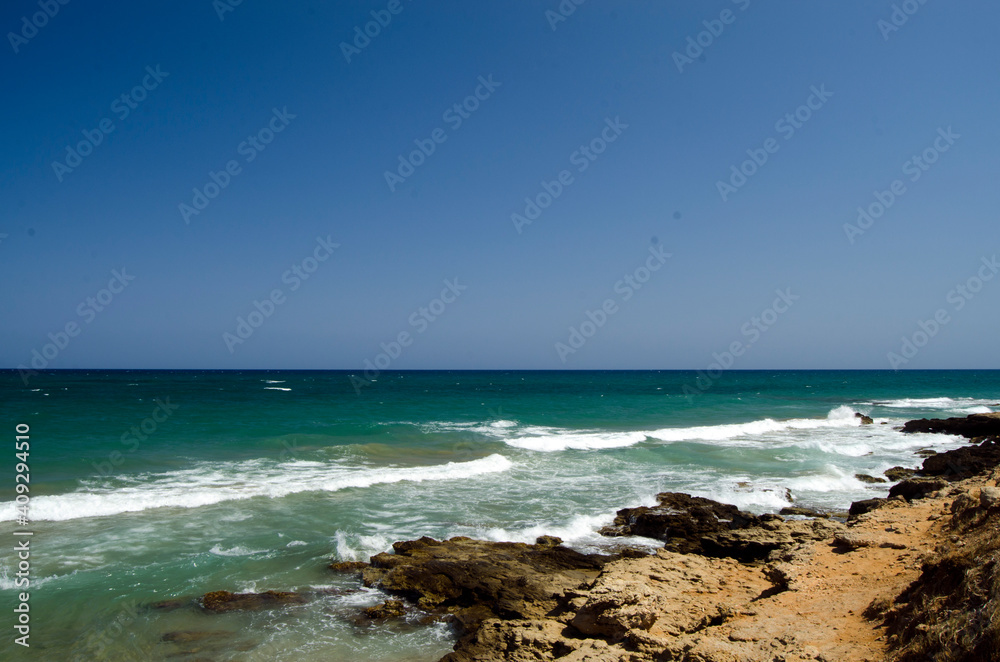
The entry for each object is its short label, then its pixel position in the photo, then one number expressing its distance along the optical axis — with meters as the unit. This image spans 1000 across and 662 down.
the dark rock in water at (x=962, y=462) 17.17
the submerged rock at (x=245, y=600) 8.61
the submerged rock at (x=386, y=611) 8.20
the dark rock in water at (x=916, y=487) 12.89
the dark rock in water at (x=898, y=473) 17.62
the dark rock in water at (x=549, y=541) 11.24
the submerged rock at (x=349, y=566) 10.07
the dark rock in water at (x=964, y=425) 28.72
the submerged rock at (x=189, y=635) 7.68
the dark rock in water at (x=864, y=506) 11.75
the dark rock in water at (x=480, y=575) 8.21
